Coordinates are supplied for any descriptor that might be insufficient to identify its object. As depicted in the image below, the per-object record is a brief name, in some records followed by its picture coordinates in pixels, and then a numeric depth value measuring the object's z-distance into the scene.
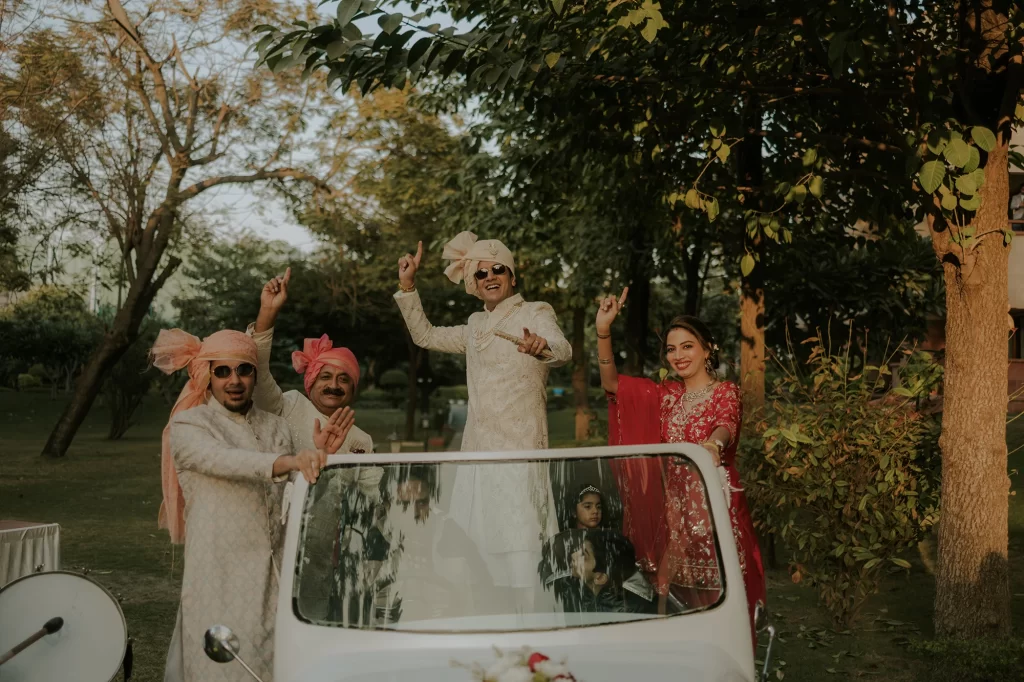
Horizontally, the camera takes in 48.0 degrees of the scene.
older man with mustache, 5.05
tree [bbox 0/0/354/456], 20.91
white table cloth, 6.09
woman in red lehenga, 3.51
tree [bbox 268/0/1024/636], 6.56
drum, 4.62
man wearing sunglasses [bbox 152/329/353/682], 4.46
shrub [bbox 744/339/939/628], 8.13
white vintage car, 3.20
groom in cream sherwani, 5.53
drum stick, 4.55
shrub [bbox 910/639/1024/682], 6.89
